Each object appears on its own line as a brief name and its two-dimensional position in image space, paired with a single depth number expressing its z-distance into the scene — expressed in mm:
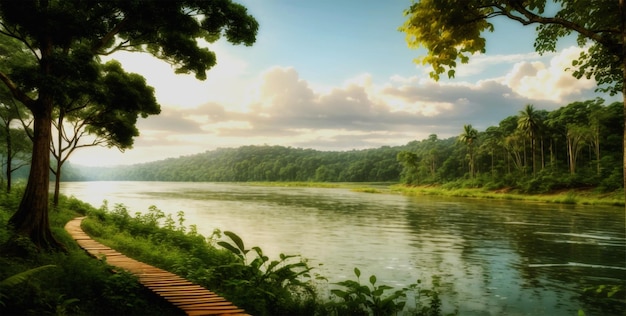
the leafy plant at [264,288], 9289
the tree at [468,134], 100694
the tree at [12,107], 18312
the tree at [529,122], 83688
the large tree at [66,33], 10398
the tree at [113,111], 16734
